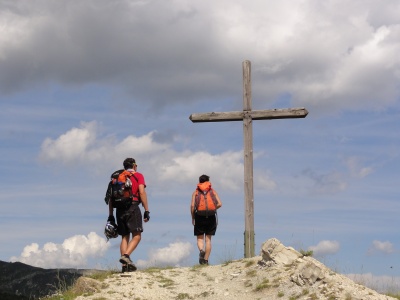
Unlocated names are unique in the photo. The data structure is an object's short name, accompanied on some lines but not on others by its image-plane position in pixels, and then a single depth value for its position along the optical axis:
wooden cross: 17.81
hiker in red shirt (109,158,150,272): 15.27
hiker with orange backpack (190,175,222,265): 17.39
